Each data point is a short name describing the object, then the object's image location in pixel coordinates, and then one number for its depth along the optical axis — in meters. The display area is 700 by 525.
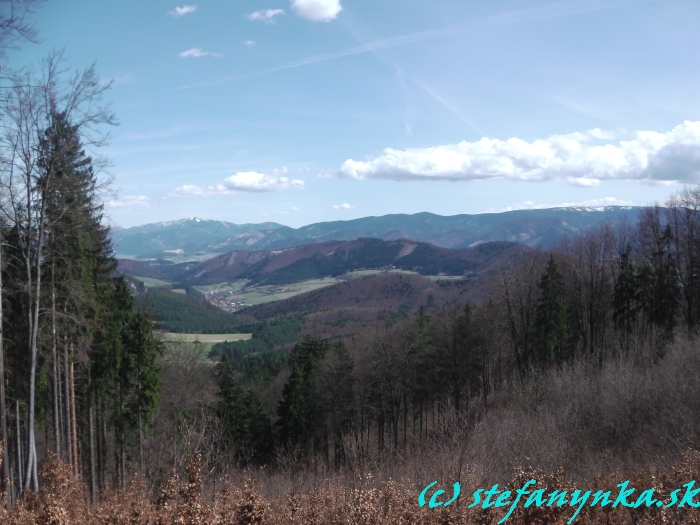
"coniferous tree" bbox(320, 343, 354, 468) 30.94
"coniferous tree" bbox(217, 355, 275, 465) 31.36
